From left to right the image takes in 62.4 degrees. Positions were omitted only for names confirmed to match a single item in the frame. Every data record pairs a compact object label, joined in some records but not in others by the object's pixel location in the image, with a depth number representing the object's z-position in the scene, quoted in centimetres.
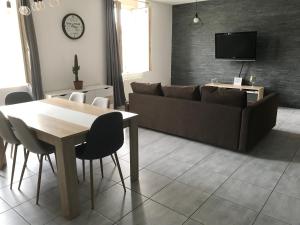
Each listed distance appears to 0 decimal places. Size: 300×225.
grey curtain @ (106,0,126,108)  531
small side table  555
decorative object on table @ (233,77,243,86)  608
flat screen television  574
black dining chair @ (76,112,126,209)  201
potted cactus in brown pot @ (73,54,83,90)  469
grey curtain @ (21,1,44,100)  407
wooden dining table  195
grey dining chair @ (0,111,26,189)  231
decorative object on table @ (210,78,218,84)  655
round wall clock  467
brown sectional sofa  320
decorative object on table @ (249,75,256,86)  590
